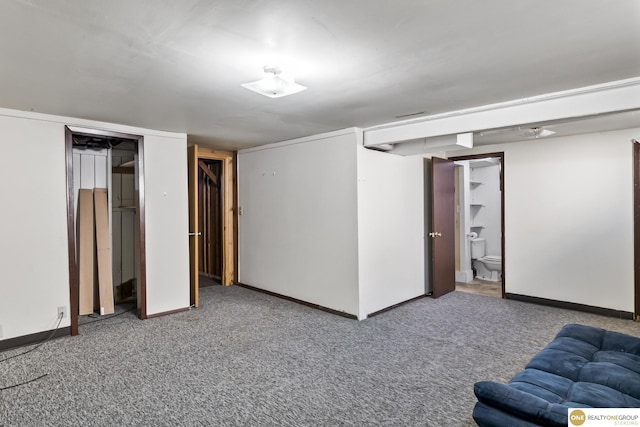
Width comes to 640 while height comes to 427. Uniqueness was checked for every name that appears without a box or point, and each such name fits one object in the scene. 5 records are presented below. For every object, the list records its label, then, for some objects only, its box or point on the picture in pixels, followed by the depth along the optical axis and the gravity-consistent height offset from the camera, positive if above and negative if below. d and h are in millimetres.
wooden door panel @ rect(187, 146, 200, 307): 4766 -208
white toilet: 6387 -1017
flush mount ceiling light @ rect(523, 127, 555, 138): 4167 +915
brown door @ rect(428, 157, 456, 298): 5191 -316
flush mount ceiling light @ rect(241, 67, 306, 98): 2346 +849
